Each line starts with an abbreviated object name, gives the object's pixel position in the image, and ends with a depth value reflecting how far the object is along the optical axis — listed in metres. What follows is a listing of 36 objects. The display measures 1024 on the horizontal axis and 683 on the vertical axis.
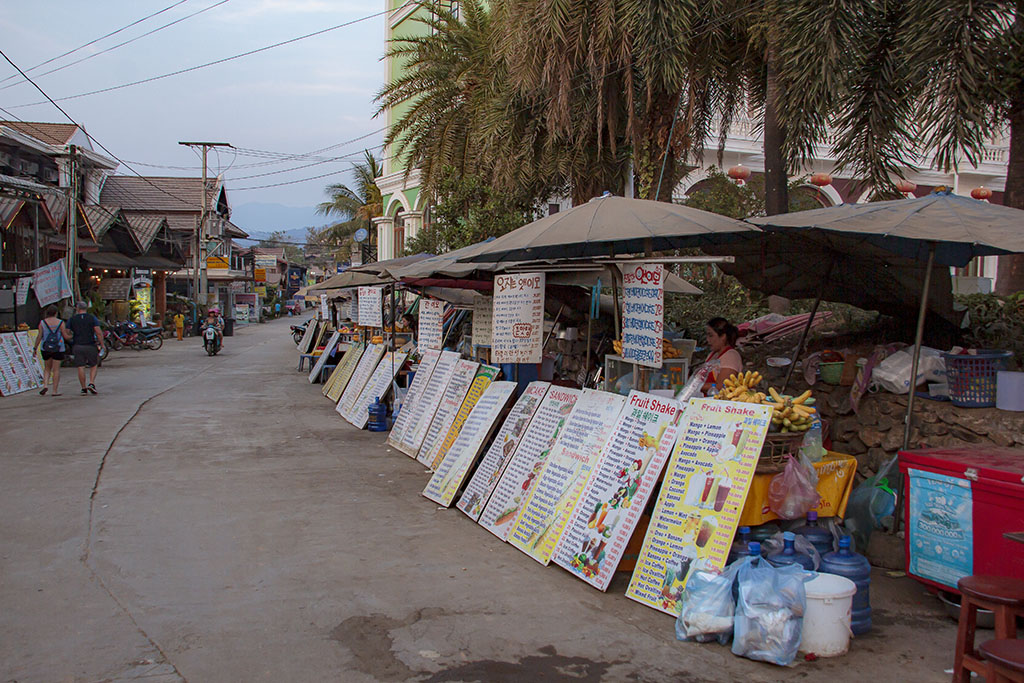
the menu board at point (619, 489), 5.24
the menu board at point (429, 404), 9.24
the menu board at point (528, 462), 6.34
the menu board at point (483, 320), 9.26
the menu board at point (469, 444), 7.36
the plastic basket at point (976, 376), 6.14
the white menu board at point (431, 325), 10.70
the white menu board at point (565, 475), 5.77
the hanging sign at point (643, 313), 5.84
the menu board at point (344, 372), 15.13
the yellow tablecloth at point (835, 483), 5.36
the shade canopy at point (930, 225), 5.25
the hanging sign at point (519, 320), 7.09
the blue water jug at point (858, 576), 4.57
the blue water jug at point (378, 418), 11.73
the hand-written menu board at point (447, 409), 8.61
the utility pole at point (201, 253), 40.24
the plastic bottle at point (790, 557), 4.59
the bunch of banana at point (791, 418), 5.05
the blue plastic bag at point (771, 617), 4.16
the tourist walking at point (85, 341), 15.22
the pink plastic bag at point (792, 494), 4.86
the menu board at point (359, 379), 13.25
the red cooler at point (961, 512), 4.46
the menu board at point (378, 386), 12.05
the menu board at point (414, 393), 9.94
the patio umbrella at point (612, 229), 5.59
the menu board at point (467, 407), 8.18
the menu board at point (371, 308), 13.73
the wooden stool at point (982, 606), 3.53
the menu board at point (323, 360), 18.58
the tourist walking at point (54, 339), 14.70
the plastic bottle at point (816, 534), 4.95
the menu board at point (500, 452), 6.84
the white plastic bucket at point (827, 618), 4.24
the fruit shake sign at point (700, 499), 4.72
